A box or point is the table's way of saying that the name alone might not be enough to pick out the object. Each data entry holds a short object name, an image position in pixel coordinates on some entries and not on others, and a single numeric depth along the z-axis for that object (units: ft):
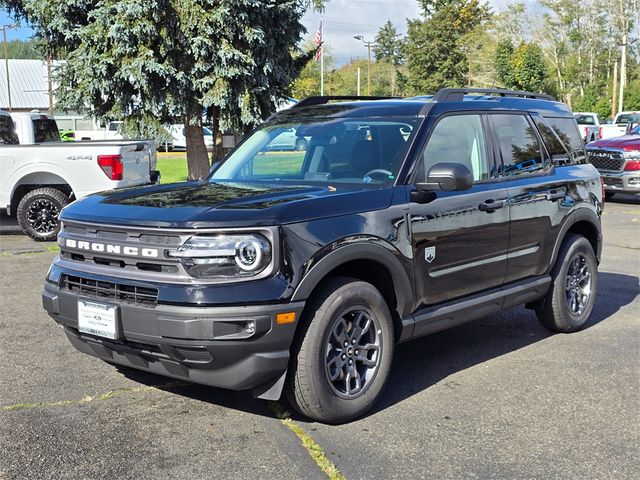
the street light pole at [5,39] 206.18
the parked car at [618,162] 51.55
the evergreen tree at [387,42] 391.04
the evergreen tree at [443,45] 207.72
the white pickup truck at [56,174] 34.47
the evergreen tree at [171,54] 46.37
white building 229.04
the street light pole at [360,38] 216.88
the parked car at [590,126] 100.44
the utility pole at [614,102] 186.51
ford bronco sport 12.09
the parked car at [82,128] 53.45
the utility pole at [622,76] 168.41
